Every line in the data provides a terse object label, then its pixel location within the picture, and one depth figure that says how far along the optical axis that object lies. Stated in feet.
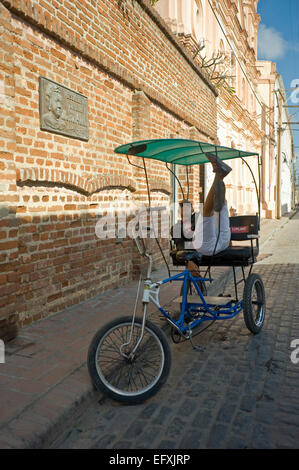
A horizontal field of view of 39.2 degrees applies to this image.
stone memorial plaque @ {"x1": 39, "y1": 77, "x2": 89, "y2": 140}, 16.38
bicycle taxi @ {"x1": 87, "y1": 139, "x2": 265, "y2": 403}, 11.25
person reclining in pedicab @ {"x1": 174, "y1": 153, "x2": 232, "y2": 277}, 15.47
